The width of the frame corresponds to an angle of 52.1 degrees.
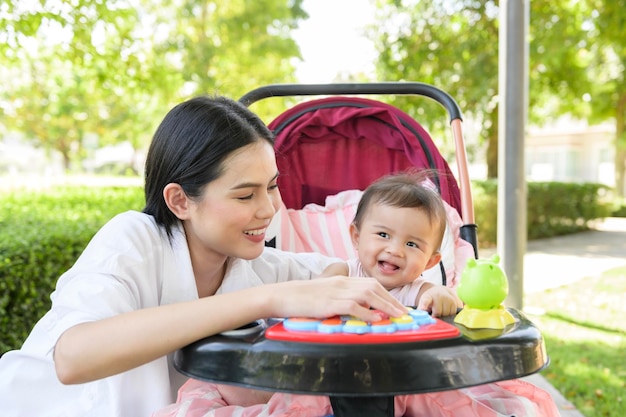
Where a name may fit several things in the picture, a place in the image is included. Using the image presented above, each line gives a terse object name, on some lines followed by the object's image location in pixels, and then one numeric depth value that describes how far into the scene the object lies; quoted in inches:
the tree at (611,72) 332.2
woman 51.1
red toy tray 46.5
